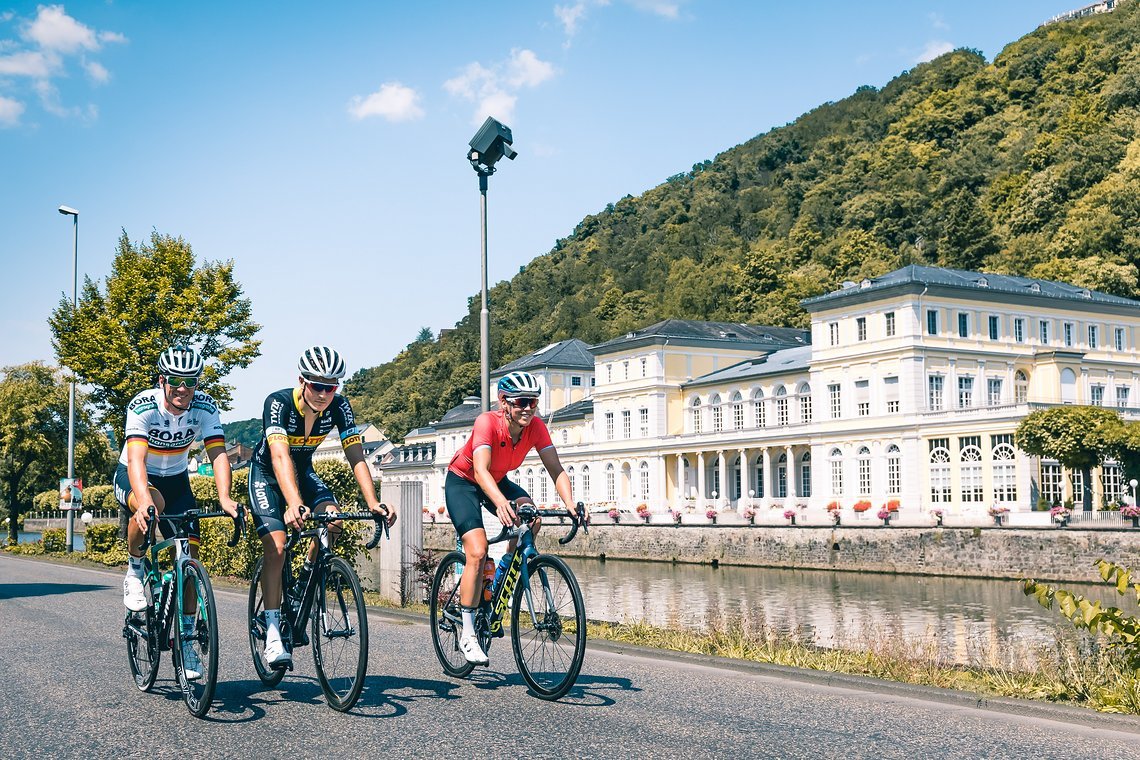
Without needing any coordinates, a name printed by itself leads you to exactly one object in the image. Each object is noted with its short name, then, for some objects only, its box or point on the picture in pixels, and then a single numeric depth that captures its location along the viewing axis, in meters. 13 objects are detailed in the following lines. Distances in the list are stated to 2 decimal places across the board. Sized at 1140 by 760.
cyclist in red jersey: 7.88
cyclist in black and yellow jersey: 7.55
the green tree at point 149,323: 31.45
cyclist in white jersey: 7.72
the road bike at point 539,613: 7.47
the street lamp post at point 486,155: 17.05
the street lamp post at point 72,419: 36.38
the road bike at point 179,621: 6.98
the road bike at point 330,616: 7.09
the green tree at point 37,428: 52.91
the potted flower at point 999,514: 46.03
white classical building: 60.19
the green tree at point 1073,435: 51.75
